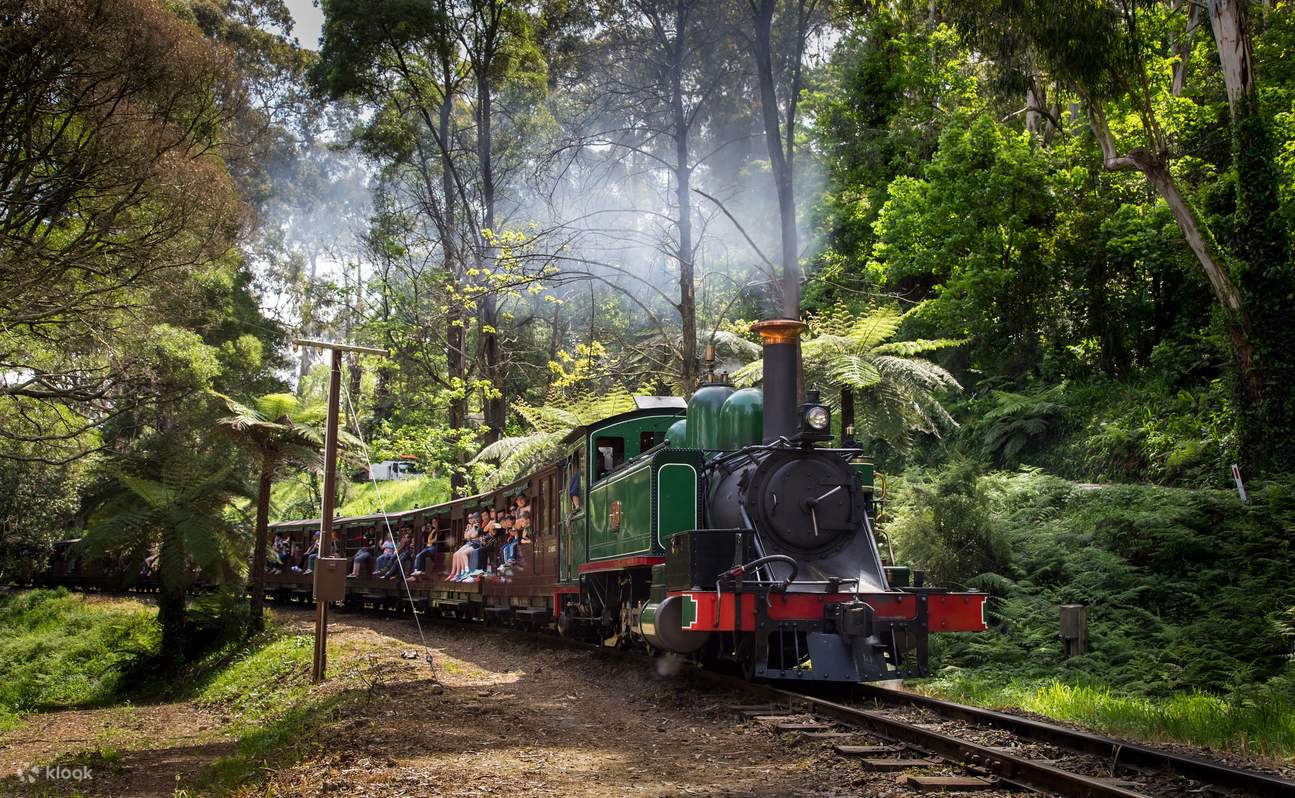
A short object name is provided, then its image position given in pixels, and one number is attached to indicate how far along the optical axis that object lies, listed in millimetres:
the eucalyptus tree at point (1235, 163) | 15156
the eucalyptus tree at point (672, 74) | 18953
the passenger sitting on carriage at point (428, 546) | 22500
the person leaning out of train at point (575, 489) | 13812
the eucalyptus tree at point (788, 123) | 16078
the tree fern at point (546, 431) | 20328
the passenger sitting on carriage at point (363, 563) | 26875
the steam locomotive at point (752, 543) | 8789
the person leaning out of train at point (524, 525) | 16719
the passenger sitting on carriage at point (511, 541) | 17172
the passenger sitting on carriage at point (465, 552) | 19234
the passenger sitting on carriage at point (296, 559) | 30078
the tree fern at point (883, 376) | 14578
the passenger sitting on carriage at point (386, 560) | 25062
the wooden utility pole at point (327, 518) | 13758
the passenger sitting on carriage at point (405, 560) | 24425
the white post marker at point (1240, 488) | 13981
